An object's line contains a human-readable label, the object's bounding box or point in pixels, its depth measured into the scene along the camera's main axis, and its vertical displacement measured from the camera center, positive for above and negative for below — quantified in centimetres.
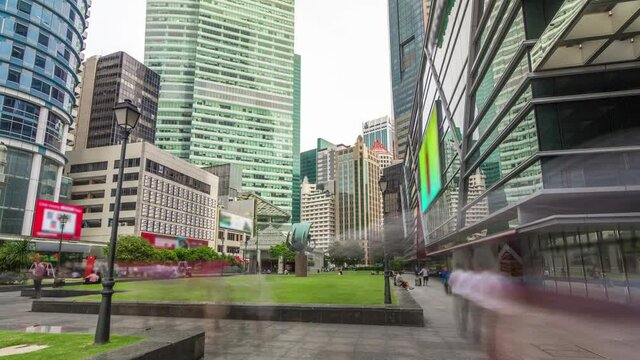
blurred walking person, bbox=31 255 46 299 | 1895 -103
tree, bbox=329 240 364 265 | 5734 +130
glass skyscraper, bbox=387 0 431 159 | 18962 +10782
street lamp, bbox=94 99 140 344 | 692 +42
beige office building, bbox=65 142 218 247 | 7175 +1268
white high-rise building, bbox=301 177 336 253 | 12888 +1407
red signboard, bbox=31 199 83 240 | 5359 +524
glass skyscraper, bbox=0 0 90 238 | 5228 +2255
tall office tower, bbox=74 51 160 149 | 12206 +5342
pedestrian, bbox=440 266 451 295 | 2572 -226
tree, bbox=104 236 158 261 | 5081 +80
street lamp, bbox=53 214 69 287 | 2488 -188
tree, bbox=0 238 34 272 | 3288 -12
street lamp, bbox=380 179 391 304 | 1351 -50
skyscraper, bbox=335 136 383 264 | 11312 +1942
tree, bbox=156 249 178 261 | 5755 +9
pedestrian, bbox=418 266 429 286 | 3779 -217
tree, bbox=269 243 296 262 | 8981 +62
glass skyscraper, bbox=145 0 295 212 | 14638 +6728
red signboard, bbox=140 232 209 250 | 7356 +304
